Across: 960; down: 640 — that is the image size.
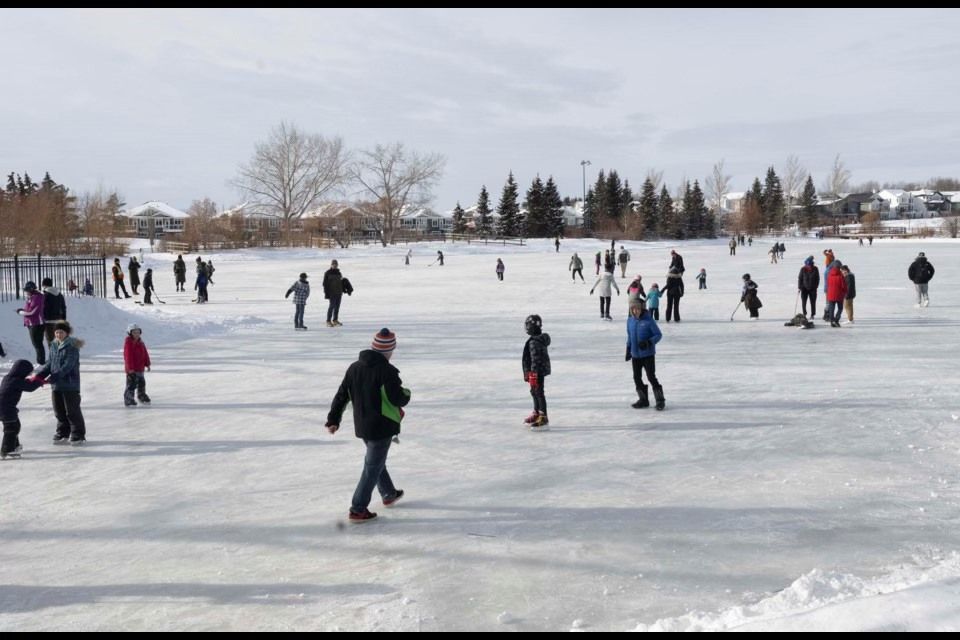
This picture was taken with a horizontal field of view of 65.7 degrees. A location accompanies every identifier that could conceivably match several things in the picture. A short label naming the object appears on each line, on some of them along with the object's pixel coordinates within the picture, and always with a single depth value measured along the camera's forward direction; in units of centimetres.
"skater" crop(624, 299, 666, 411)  834
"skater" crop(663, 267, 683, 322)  1692
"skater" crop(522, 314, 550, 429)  757
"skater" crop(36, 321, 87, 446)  735
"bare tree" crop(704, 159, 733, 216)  12406
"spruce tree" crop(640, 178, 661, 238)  9288
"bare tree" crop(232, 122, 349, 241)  7325
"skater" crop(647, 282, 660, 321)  1487
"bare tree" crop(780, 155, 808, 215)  12506
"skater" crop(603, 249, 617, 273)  2569
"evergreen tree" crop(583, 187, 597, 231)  9803
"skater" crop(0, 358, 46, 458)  695
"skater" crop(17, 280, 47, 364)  1226
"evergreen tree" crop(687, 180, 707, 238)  9569
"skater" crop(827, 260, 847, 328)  1533
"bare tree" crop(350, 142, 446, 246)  7944
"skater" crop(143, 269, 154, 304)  2273
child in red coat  902
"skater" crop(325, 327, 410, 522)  521
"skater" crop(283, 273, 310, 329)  1677
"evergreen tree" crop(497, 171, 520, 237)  8650
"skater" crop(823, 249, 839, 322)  1542
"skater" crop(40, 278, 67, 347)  1254
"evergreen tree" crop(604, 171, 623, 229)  9700
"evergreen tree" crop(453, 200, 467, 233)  9838
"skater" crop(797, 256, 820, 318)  1603
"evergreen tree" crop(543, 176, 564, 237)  8794
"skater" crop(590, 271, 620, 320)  1761
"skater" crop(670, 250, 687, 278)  1721
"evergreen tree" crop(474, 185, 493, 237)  9188
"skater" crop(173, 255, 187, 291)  2768
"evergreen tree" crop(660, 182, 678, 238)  9380
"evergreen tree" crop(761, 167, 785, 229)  10975
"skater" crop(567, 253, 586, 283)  3036
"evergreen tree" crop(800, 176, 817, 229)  11144
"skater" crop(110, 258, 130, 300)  2475
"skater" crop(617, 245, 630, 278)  3183
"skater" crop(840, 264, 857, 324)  1591
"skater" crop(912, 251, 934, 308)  1814
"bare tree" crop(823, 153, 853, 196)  12800
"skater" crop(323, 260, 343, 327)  1714
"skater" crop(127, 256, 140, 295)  2602
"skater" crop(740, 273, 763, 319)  1712
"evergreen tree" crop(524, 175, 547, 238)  8762
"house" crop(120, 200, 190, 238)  11125
